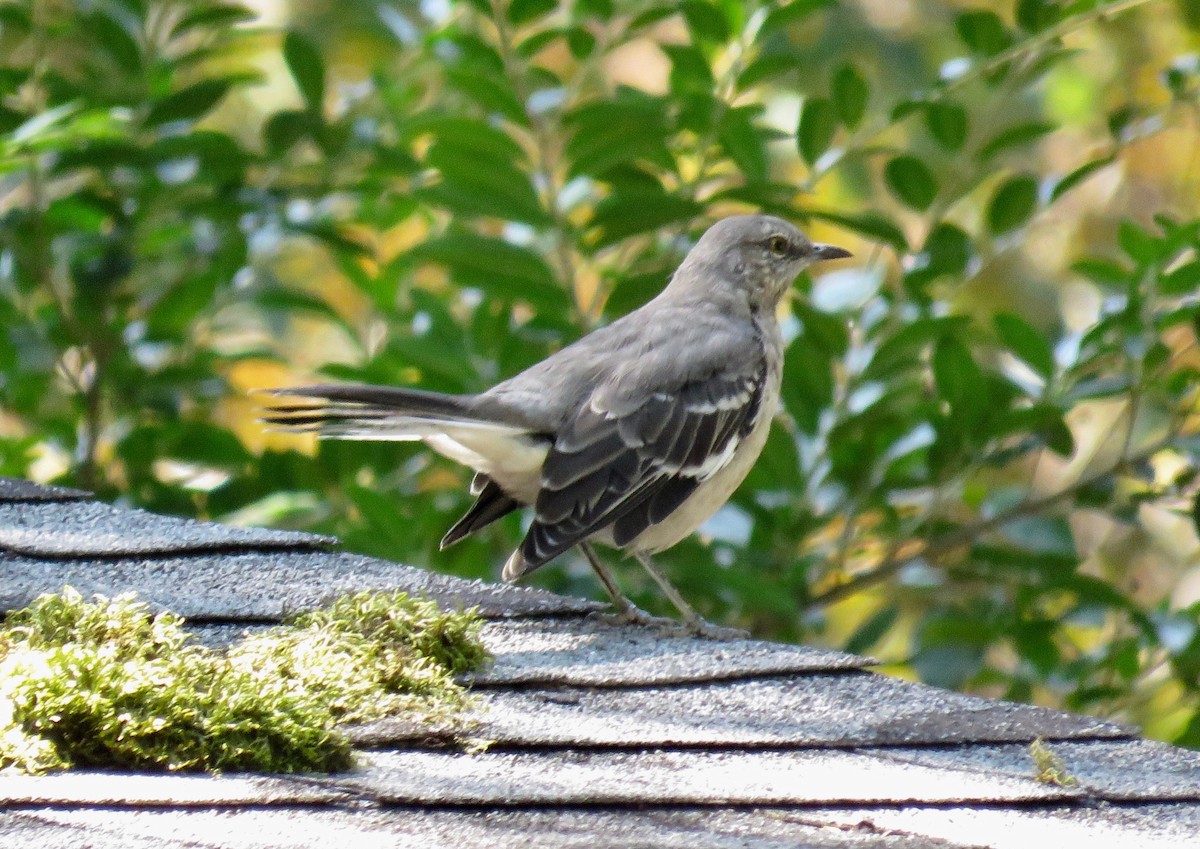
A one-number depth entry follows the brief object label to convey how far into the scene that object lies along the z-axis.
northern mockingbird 8.86
